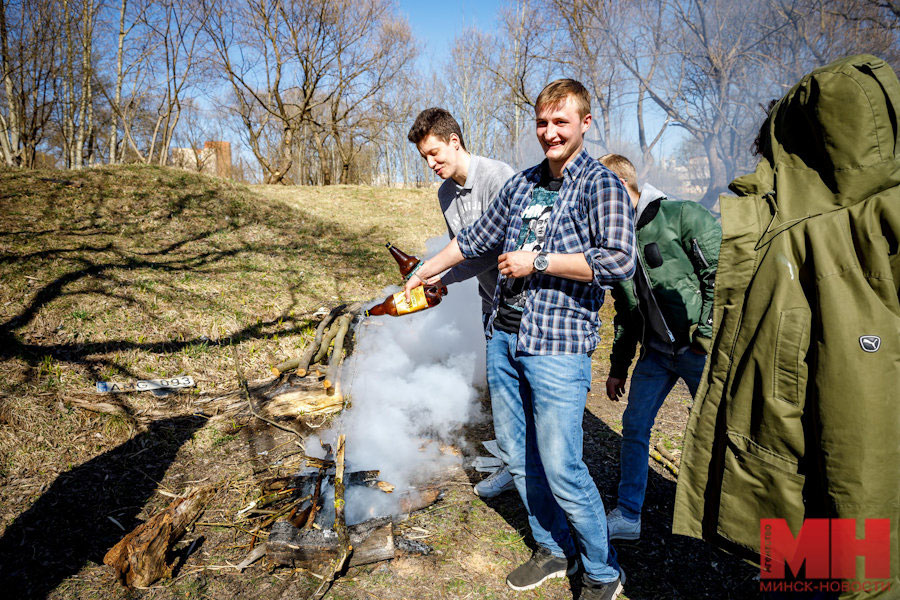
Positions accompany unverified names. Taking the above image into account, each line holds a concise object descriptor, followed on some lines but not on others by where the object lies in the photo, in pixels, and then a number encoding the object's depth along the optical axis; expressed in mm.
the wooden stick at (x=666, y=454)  3504
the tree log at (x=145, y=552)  2510
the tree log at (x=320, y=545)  2549
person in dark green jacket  2268
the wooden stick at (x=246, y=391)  4137
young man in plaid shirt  1797
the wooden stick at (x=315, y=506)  2771
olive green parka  1234
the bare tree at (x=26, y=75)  10938
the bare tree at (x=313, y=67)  16266
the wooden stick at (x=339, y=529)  2481
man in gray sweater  2891
